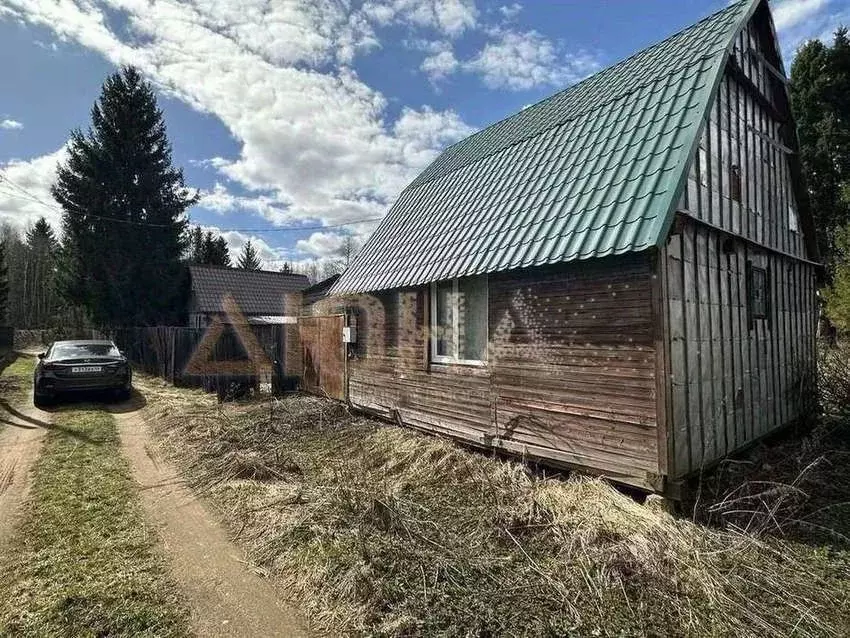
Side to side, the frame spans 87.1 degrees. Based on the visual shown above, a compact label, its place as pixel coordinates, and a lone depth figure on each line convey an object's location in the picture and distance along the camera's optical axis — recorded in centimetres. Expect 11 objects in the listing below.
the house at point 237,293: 2295
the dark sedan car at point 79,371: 1023
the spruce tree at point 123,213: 2197
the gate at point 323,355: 1055
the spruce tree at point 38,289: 4316
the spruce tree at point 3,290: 3118
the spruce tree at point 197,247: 3869
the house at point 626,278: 478
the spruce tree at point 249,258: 4769
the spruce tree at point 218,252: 3838
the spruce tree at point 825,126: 2056
